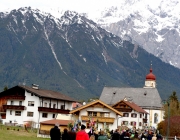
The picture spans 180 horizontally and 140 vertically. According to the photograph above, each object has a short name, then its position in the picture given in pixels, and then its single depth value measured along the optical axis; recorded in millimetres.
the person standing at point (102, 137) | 33719
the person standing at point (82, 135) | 26655
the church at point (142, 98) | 127625
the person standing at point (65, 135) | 33875
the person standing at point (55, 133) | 31172
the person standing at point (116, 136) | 35188
